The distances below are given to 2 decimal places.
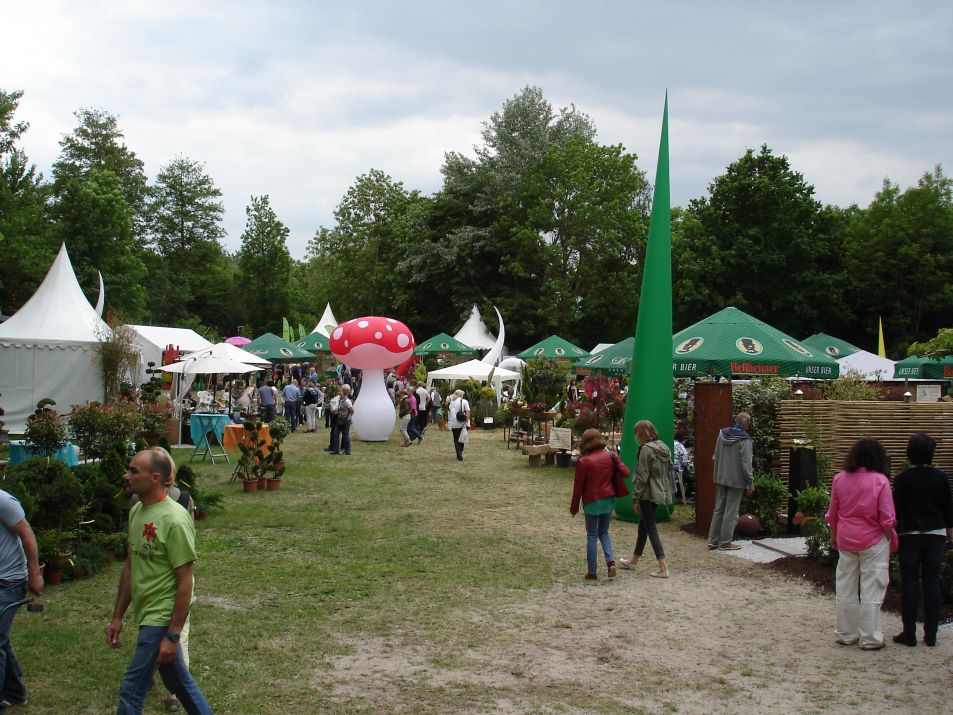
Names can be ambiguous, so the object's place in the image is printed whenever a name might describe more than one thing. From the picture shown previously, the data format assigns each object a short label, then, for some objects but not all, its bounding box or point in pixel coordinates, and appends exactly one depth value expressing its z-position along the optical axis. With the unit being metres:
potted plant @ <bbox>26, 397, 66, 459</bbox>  11.02
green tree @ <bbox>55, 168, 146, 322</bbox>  38.47
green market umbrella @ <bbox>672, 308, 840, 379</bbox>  14.07
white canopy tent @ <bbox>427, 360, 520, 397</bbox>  27.59
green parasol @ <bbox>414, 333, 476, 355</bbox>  36.12
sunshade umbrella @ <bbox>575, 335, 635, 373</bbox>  20.45
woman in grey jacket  8.37
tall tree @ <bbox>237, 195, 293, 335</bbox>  62.66
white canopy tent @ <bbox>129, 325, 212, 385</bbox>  24.77
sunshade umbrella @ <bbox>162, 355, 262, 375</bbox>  18.89
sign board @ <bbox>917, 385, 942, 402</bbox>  13.94
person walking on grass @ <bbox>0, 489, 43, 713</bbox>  4.39
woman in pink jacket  6.10
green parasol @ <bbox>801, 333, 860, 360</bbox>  28.30
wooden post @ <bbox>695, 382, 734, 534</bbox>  10.53
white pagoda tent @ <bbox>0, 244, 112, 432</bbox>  19.06
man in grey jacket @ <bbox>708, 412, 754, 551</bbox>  9.27
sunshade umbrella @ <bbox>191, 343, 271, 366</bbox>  20.19
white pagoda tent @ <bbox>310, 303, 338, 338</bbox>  48.45
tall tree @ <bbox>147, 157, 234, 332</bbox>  60.50
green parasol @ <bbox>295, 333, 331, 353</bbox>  39.22
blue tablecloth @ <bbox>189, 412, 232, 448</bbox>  17.77
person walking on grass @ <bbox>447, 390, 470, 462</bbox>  17.86
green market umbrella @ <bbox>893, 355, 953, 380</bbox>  25.86
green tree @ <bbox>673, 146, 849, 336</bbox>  37.53
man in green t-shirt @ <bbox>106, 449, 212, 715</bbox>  3.75
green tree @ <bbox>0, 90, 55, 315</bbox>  29.62
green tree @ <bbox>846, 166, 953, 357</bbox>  38.94
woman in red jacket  8.12
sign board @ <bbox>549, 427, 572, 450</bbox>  17.78
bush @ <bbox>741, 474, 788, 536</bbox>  10.38
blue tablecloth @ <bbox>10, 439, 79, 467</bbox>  12.16
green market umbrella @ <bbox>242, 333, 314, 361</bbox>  31.88
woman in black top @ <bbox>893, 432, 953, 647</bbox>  6.12
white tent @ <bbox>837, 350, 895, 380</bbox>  26.33
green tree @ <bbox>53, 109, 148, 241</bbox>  54.34
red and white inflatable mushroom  21.09
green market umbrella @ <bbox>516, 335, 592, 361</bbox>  33.31
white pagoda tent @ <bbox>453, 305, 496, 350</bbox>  42.38
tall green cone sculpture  11.15
